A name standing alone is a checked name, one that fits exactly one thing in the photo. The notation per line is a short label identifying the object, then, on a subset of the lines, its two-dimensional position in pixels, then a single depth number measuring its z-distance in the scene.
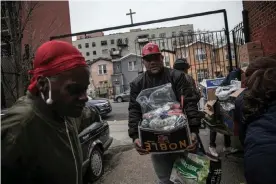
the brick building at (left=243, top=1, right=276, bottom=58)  4.39
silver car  25.69
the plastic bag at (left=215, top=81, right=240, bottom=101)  3.33
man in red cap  2.10
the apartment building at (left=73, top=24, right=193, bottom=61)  58.32
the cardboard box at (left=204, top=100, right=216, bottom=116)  3.51
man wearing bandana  0.87
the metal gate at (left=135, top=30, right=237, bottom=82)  5.07
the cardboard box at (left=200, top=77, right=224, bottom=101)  4.09
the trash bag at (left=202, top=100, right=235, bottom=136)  3.11
